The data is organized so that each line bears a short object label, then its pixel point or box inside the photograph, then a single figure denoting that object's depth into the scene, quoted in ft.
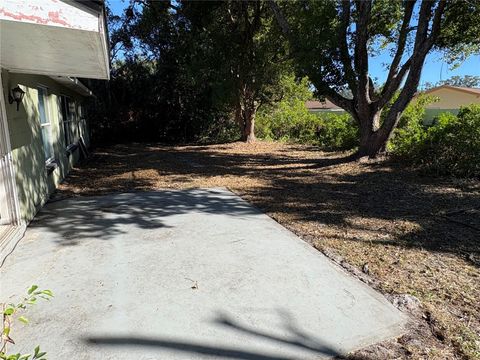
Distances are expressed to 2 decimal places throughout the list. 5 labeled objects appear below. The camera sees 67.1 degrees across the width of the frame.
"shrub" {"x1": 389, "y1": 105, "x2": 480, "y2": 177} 24.86
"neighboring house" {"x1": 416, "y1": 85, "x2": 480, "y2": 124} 115.51
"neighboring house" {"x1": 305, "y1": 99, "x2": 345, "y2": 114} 153.59
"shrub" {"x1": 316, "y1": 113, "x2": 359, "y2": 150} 42.63
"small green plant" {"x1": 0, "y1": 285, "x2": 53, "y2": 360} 4.32
